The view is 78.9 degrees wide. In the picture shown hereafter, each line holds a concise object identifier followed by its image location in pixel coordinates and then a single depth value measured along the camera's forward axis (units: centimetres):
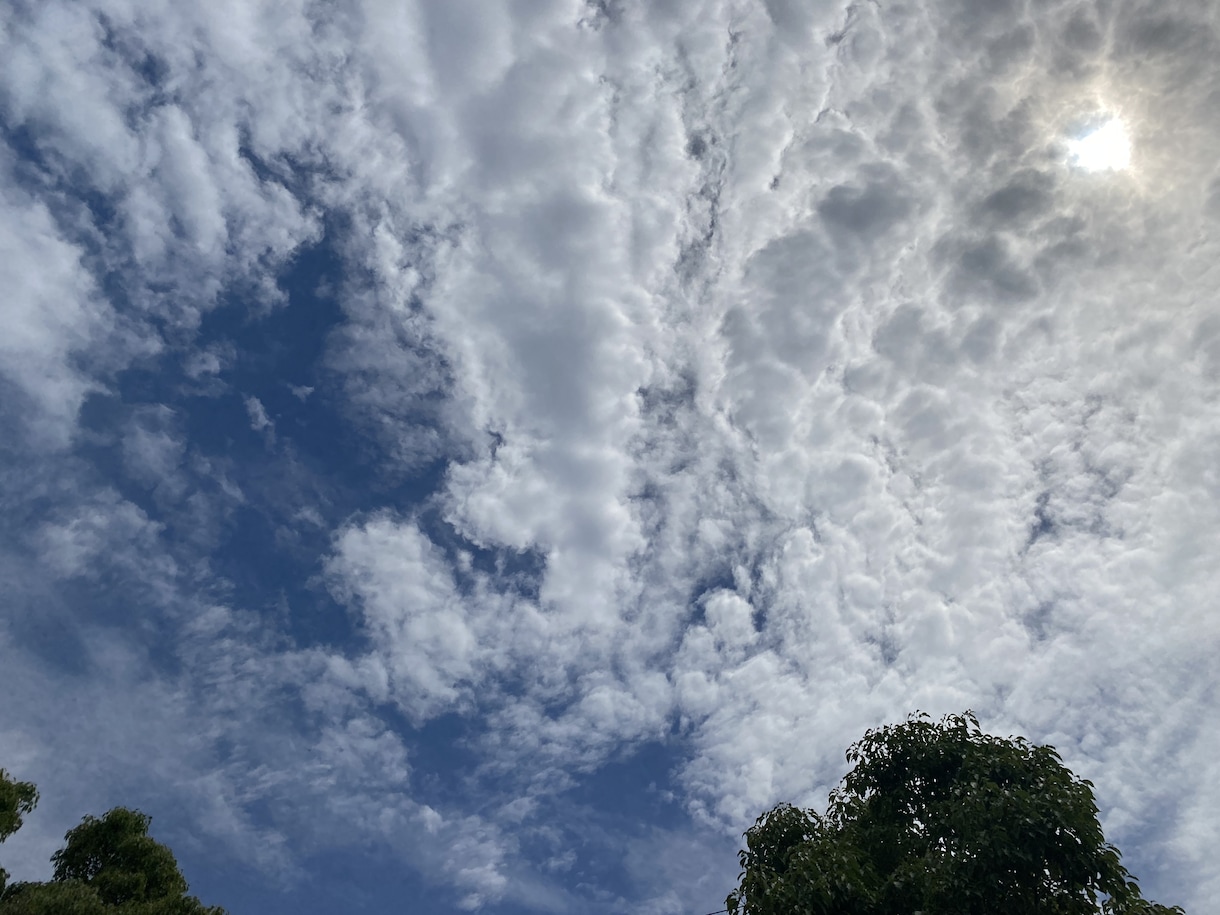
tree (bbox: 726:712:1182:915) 1698
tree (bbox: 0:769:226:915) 2022
